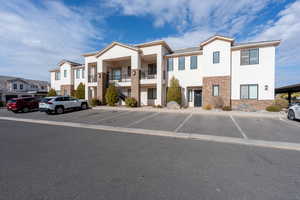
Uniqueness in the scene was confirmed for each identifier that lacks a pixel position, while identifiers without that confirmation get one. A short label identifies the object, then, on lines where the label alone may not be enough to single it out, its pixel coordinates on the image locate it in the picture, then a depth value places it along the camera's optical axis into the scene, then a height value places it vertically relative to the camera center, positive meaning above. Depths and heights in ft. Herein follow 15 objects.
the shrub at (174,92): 53.26 +2.58
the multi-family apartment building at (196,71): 46.16 +11.33
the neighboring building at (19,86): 92.62 +11.20
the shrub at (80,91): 71.61 +3.48
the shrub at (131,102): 54.60 -1.65
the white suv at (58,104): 41.78 -2.13
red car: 48.95 -2.58
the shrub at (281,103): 43.89 -1.42
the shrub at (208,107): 47.24 -3.10
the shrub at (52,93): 79.05 +2.86
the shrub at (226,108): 44.98 -3.26
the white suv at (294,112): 29.47 -3.09
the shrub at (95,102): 61.05 -1.94
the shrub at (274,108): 41.61 -2.97
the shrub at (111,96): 58.54 +0.89
